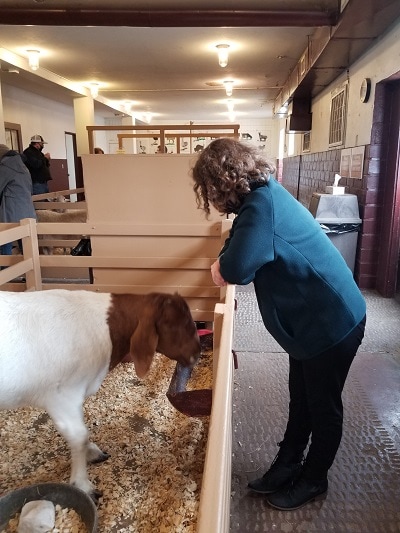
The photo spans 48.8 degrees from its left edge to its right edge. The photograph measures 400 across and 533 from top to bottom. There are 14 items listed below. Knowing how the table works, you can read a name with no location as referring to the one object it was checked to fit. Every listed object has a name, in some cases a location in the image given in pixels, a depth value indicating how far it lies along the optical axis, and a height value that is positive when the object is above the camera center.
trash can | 5.09 -0.65
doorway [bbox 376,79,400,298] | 4.72 -0.36
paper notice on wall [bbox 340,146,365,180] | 5.26 -0.02
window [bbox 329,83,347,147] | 6.36 +0.66
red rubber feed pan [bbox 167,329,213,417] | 2.18 -1.17
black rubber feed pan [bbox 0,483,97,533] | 1.75 -1.33
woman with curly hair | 1.52 -0.40
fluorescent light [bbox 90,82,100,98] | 10.37 +1.73
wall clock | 5.15 +0.82
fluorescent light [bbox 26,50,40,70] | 7.14 +1.66
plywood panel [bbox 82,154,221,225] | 3.41 -0.21
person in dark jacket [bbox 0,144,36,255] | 5.00 -0.30
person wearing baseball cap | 7.15 -0.04
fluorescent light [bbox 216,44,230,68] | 6.70 +1.64
